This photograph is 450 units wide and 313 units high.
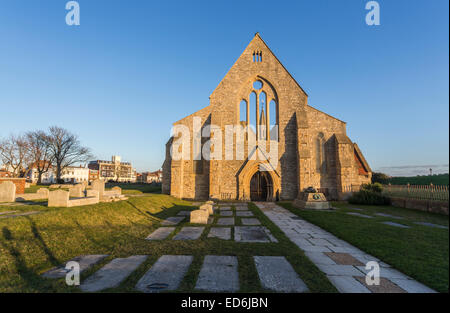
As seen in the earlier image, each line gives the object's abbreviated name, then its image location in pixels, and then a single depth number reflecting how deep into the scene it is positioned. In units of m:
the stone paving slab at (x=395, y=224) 7.32
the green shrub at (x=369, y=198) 14.09
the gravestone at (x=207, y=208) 9.61
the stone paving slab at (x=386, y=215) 9.26
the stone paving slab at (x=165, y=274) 3.11
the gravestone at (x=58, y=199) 8.64
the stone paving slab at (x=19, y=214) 6.62
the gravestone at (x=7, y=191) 10.84
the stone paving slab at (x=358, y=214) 9.87
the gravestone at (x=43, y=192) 12.84
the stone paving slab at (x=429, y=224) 7.09
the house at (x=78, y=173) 87.25
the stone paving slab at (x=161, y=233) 6.41
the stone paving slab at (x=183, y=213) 11.32
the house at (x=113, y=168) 99.28
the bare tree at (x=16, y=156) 31.86
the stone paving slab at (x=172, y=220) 8.79
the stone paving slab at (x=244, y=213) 11.11
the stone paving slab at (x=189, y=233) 6.34
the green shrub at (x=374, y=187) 14.91
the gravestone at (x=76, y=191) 12.24
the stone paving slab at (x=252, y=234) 6.19
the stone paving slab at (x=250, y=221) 8.71
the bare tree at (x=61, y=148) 34.62
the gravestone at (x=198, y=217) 8.63
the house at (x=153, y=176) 90.36
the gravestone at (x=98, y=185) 12.07
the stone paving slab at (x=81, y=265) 3.67
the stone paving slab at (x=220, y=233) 6.51
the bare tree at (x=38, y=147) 32.72
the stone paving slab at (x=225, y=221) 8.72
